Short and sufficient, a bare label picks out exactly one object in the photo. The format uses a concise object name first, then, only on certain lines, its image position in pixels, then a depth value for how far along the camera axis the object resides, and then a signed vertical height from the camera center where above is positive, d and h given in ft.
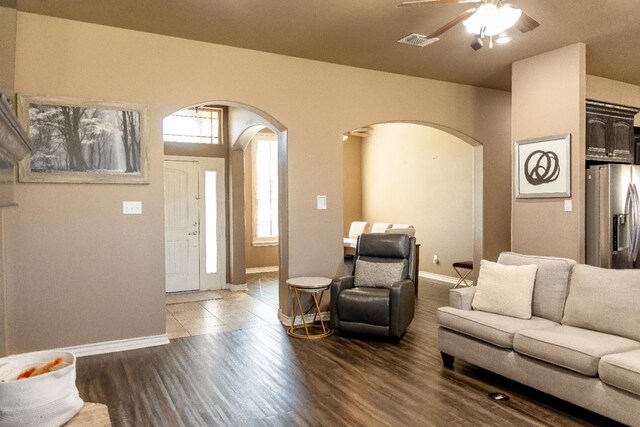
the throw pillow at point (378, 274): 14.99 -2.17
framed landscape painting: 12.17 +2.19
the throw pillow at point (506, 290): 11.00 -2.08
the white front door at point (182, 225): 21.21 -0.57
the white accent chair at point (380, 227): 24.48 -0.87
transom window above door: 21.49 +4.44
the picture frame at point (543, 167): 14.96 +1.55
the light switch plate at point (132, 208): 13.37 +0.20
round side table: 14.52 -3.34
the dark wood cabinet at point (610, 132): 15.62 +2.91
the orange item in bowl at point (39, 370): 3.76 -1.37
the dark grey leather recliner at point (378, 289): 13.62 -2.58
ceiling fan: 8.66 +3.96
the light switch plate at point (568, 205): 14.87 +0.16
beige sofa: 8.20 -2.77
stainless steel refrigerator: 14.55 -0.25
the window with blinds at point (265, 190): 28.71 +1.55
